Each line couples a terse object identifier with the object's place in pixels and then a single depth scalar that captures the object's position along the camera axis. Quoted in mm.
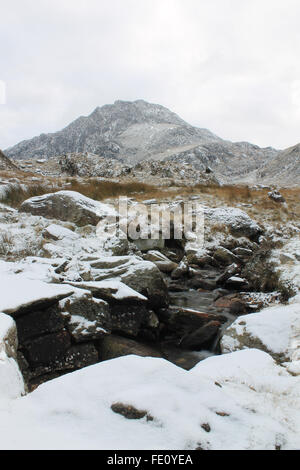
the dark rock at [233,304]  7148
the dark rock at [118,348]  4754
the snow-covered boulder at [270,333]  4516
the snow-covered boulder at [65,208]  10758
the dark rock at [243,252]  11027
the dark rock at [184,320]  6324
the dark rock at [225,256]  10789
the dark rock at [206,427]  2116
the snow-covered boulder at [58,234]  8602
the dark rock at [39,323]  4125
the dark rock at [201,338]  5738
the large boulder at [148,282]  6512
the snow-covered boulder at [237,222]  12672
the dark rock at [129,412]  2188
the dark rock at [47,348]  4089
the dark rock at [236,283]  8500
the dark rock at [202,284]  8920
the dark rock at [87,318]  4582
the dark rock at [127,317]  5410
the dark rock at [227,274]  9055
